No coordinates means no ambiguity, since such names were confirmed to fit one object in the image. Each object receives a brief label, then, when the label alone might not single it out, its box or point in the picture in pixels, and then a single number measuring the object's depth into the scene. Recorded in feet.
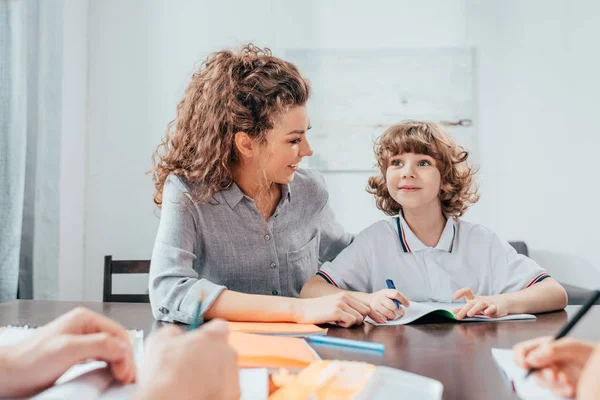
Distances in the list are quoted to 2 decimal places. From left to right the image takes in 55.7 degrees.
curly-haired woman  4.27
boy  4.72
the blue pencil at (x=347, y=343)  2.75
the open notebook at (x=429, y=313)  3.47
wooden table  2.19
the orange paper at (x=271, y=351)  2.31
